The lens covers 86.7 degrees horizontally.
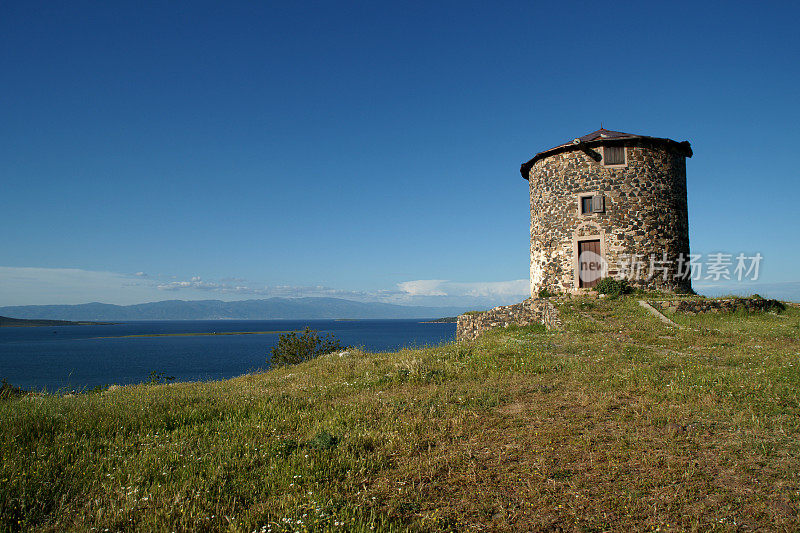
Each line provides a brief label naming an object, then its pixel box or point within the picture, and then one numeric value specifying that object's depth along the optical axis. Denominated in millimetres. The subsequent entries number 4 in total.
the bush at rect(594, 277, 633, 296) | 22922
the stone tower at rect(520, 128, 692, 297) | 23672
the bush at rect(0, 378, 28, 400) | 13313
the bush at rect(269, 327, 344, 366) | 26408
